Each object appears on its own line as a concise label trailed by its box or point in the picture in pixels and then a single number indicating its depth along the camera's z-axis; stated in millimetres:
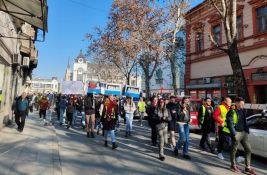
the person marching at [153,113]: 8633
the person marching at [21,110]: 11655
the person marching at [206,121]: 9602
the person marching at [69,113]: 14097
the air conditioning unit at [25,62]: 16523
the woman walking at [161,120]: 7781
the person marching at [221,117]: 8093
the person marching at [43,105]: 15492
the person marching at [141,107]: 18178
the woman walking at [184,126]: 8094
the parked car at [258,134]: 7902
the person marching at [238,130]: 6676
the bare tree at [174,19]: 21716
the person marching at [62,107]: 14888
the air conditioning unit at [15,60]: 13216
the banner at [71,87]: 17031
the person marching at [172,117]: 8648
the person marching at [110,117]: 9125
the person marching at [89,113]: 11398
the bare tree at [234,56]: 12648
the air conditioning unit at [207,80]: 24252
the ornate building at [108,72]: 47238
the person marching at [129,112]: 11953
